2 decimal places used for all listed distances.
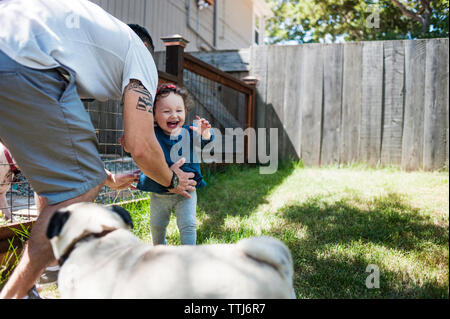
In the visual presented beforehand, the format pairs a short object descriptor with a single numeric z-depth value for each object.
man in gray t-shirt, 1.53
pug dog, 1.08
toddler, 2.37
